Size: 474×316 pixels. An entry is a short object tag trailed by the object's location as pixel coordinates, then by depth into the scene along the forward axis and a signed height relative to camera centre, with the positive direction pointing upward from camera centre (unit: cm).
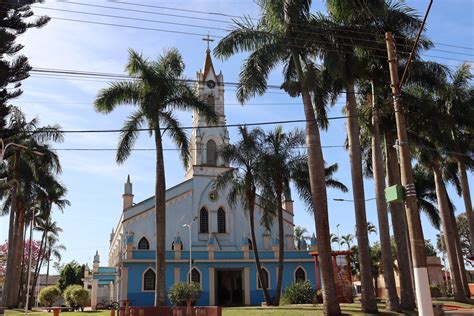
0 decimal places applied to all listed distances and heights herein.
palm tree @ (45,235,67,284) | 7606 +913
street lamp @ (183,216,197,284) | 4047 +464
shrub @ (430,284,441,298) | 3791 +29
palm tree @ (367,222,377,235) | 7412 +944
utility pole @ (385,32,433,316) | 1178 +204
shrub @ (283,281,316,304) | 2941 +40
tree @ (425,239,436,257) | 8244 +757
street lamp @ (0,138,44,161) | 2048 +619
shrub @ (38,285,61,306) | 4581 +140
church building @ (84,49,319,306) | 4112 +497
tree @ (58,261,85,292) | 7338 +486
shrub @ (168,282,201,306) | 3158 +74
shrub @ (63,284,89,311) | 4147 +107
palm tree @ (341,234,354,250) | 8112 +909
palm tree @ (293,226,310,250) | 7915 +1086
